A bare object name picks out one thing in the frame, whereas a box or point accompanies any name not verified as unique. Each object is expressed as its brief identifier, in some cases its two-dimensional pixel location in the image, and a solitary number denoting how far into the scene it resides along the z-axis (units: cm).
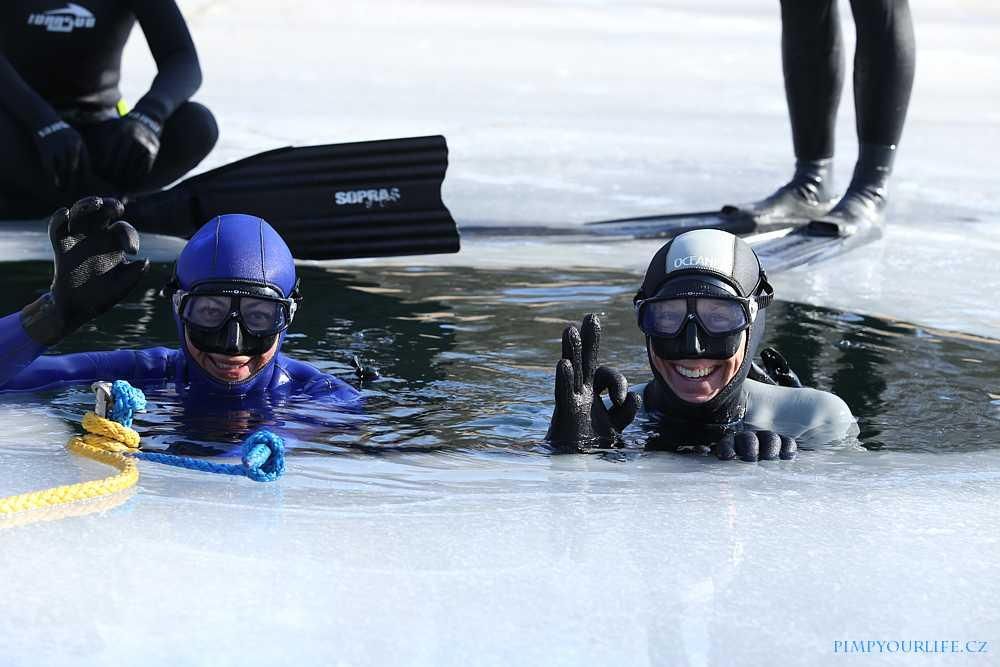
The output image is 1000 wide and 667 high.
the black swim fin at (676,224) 1146
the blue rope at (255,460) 541
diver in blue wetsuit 659
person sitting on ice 1072
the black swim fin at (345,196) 1031
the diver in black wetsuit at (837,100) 1087
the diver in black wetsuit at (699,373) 638
